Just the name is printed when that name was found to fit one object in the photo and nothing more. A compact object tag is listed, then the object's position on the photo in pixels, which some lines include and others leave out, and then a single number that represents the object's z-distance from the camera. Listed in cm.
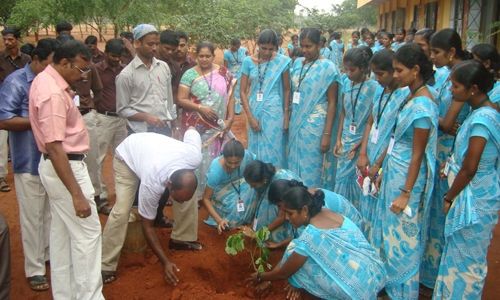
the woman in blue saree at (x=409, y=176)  283
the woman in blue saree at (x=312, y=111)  418
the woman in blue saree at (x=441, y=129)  310
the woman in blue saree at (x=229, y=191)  378
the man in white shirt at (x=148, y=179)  296
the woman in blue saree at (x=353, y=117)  372
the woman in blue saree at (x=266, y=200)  353
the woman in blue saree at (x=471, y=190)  260
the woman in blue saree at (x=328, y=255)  277
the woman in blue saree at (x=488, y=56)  339
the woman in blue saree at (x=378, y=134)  308
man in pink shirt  256
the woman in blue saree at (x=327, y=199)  318
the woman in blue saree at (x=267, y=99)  443
